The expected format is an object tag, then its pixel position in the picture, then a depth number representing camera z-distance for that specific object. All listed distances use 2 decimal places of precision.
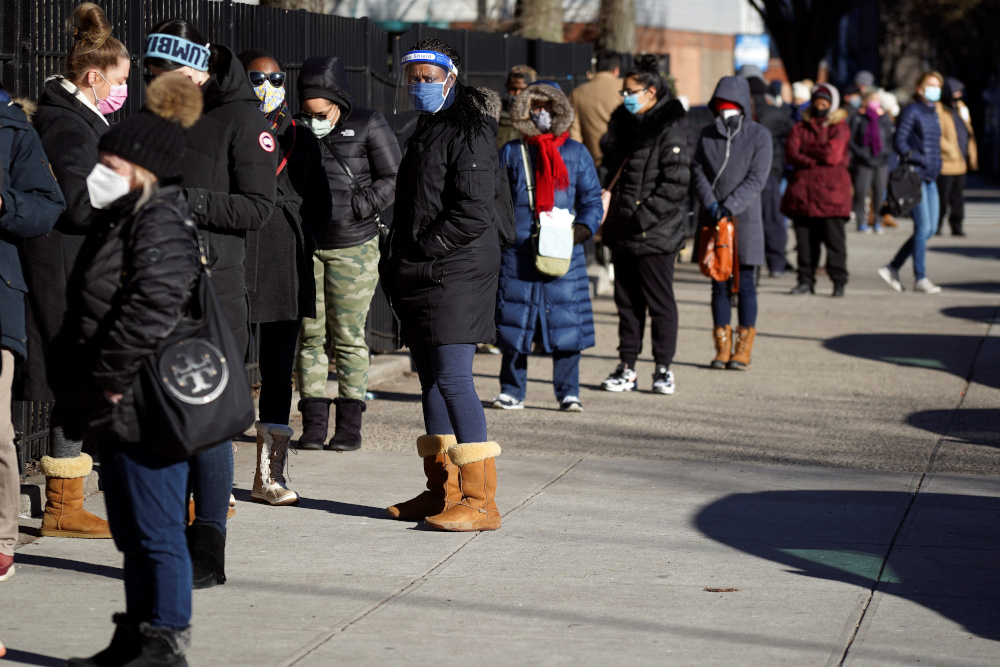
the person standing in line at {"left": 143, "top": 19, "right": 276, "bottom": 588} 10.27
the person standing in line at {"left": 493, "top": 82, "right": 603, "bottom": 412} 16.22
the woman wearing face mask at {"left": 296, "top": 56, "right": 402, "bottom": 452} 13.84
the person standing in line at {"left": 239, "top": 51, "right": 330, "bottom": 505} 12.22
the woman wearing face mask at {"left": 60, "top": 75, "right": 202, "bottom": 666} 7.71
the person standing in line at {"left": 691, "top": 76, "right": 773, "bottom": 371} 19.62
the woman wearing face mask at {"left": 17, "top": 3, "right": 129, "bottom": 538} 10.98
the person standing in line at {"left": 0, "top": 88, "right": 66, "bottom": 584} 10.05
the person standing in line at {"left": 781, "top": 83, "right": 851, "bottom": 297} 26.86
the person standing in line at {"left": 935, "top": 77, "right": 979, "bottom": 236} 32.25
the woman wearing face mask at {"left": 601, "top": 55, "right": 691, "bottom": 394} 17.92
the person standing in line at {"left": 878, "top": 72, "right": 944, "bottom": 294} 27.20
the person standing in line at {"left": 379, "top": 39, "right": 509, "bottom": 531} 11.34
